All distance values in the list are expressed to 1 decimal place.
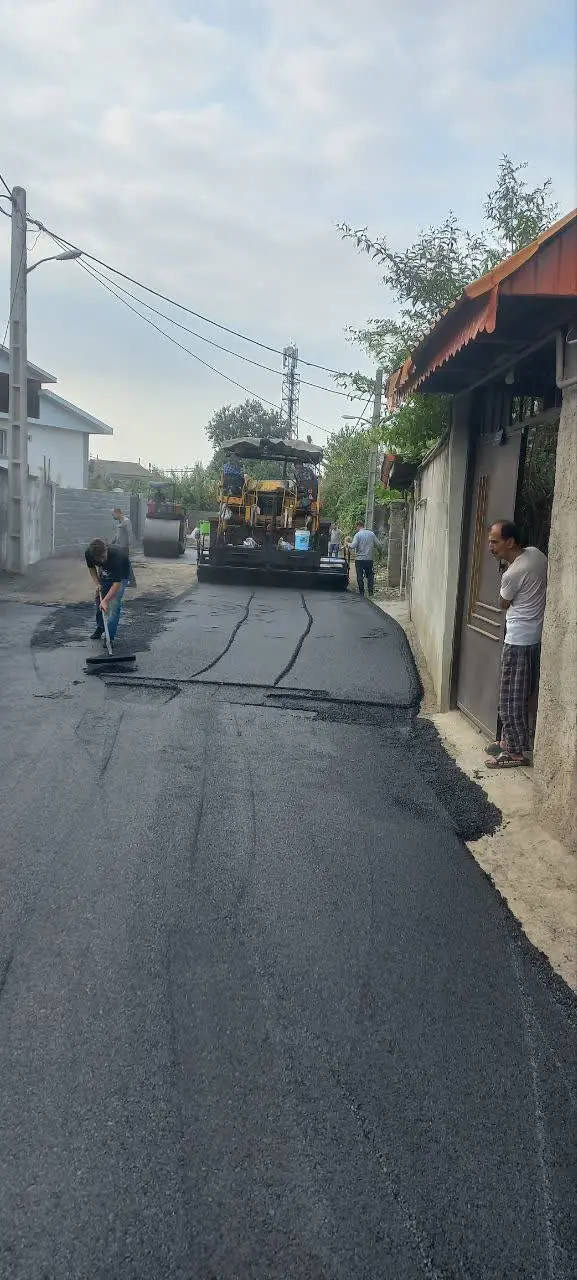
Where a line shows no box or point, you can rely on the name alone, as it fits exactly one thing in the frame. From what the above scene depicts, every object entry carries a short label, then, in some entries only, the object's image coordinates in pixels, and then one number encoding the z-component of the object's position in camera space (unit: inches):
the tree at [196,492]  1884.8
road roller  1143.6
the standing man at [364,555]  746.8
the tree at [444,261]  458.6
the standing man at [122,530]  717.3
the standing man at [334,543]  970.1
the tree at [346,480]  1354.6
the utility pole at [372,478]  983.6
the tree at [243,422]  2554.1
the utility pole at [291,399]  2103.8
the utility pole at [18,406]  750.5
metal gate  269.7
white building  1462.8
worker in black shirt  422.3
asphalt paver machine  798.5
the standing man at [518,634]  239.6
